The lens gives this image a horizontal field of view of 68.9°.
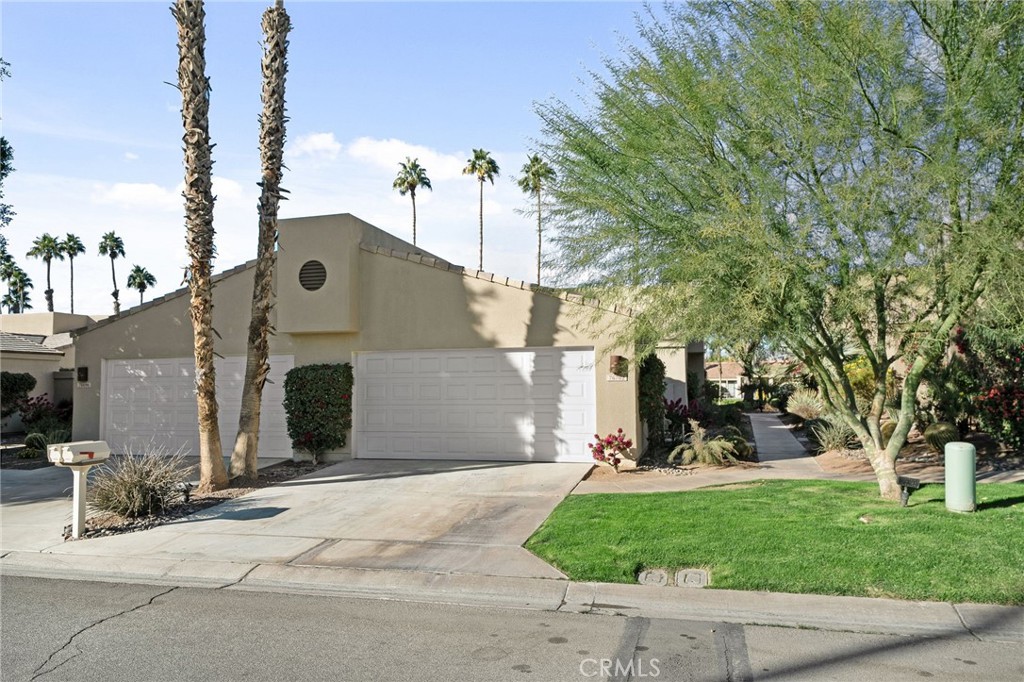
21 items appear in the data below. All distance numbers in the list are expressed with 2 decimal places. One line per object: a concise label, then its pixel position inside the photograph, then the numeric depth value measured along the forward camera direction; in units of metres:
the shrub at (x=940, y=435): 13.64
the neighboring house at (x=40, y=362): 23.01
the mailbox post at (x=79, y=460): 8.88
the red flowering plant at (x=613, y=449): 13.23
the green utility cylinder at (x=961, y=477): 8.62
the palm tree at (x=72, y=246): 57.41
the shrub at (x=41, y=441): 16.81
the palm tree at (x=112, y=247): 57.34
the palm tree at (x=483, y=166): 41.09
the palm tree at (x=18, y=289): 58.32
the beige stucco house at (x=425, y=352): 13.98
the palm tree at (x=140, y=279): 57.91
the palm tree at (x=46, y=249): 56.44
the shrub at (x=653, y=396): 14.37
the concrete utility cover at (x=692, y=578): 6.88
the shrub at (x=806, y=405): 19.56
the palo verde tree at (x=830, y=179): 8.16
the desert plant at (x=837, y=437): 14.91
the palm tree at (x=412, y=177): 42.50
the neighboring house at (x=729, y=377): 60.35
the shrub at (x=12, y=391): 21.92
